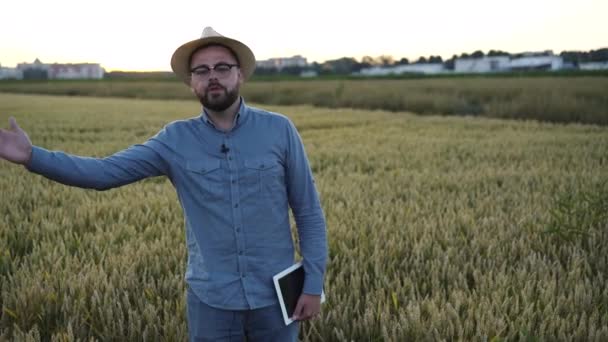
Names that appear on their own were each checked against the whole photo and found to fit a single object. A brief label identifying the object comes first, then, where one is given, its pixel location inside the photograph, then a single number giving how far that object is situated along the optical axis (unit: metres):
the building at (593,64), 61.61
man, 1.89
